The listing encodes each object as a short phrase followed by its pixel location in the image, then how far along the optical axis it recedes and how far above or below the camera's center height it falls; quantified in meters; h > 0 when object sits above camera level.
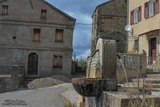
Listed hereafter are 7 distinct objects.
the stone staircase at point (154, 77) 4.61 -0.73
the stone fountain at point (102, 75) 4.69 -0.35
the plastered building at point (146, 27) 14.16 +2.91
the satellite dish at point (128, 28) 17.02 +3.14
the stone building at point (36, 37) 21.21 +2.87
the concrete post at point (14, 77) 16.85 -1.49
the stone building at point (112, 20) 24.84 +5.65
